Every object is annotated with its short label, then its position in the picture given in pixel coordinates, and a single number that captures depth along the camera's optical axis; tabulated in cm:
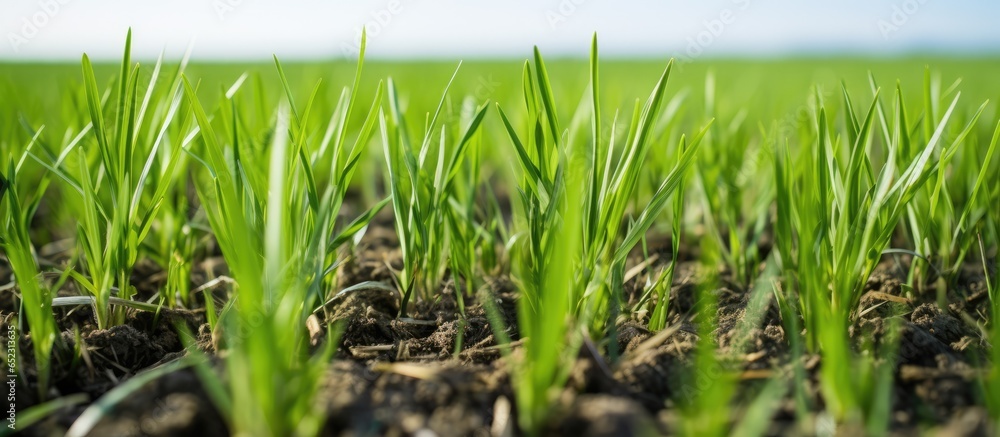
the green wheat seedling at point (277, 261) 63
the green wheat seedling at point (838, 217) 71
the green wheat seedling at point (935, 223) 80
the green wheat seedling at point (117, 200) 74
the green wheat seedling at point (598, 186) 73
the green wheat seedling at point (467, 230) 79
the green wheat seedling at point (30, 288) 69
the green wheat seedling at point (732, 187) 84
